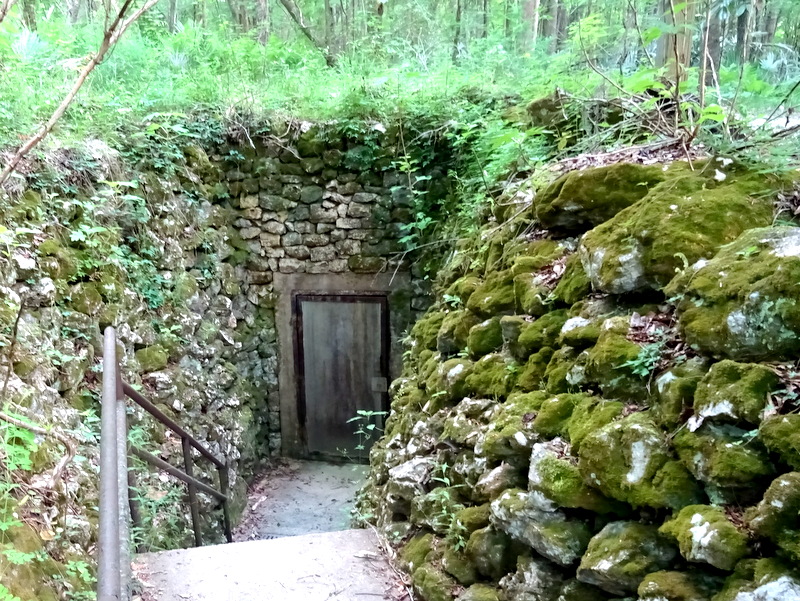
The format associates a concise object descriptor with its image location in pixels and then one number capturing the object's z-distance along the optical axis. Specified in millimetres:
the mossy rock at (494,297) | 2545
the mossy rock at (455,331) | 2777
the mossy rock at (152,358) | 3576
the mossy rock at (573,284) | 2074
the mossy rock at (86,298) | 3074
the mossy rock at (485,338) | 2508
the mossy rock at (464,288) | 2993
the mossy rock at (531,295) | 2250
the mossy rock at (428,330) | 3354
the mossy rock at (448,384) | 2557
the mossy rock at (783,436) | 1136
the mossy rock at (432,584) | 1971
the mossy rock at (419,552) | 2179
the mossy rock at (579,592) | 1492
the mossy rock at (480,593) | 1798
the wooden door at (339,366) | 5340
